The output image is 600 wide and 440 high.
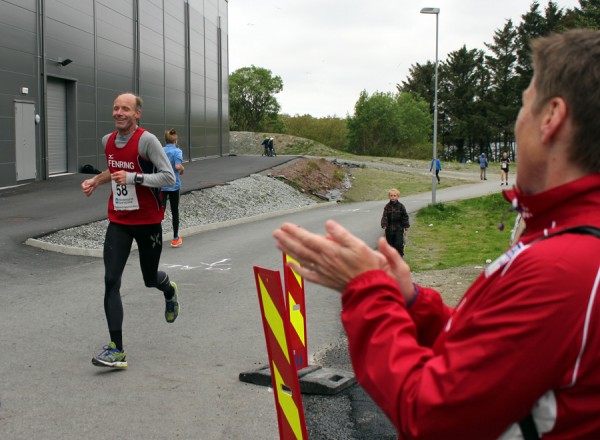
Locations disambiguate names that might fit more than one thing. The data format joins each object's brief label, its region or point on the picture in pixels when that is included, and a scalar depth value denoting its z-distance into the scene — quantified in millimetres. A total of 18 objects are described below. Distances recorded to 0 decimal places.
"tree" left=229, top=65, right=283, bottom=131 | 104500
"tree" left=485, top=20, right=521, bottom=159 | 84250
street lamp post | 30306
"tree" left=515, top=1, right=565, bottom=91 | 76000
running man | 6379
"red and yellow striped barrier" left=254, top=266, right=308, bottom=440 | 3883
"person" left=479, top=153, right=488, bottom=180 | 49219
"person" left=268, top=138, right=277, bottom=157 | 64812
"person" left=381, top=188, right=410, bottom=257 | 13328
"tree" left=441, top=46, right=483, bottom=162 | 92750
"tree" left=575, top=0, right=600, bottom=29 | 47369
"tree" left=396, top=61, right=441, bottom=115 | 107250
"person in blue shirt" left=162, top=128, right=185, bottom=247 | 14384
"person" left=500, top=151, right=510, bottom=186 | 41344
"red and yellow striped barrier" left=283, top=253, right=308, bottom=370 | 6211
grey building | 24688
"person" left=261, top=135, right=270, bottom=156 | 64812
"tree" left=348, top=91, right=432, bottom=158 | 97438
